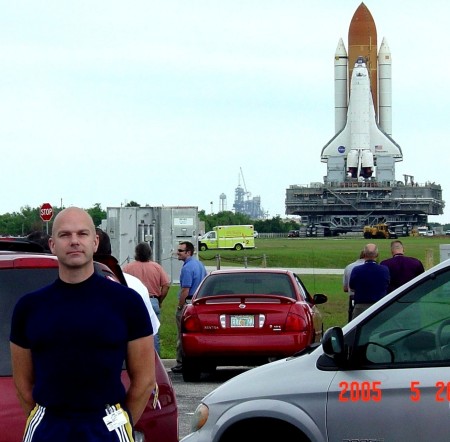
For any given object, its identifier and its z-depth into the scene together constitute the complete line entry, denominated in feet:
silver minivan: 20.38
